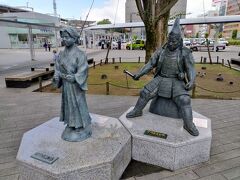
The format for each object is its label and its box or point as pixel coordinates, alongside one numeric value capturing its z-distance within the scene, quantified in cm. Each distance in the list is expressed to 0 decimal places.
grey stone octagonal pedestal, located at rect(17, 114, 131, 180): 237
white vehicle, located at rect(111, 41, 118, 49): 3584
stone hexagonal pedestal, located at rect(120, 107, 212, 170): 296
